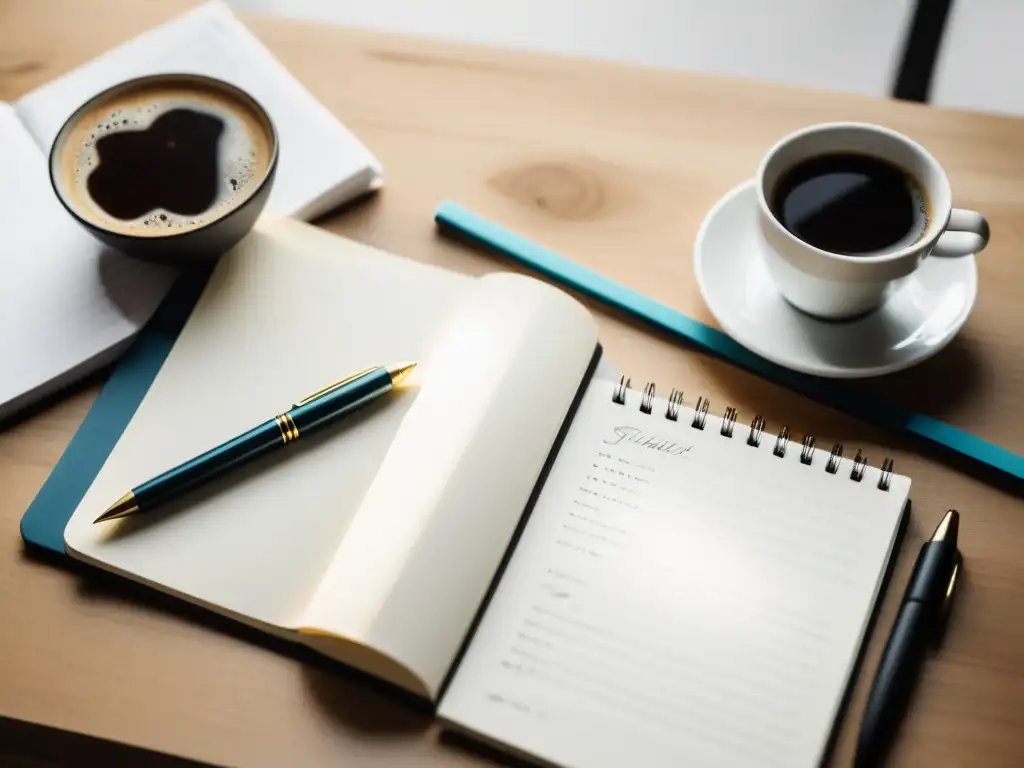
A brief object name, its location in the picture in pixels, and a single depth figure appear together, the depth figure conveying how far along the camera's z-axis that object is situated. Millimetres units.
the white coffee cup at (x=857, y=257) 592
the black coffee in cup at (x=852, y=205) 625
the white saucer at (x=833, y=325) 633
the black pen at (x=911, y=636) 512
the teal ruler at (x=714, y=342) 607
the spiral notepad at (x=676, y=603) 505
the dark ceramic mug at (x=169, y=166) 634
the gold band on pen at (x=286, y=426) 584
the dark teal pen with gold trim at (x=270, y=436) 562
